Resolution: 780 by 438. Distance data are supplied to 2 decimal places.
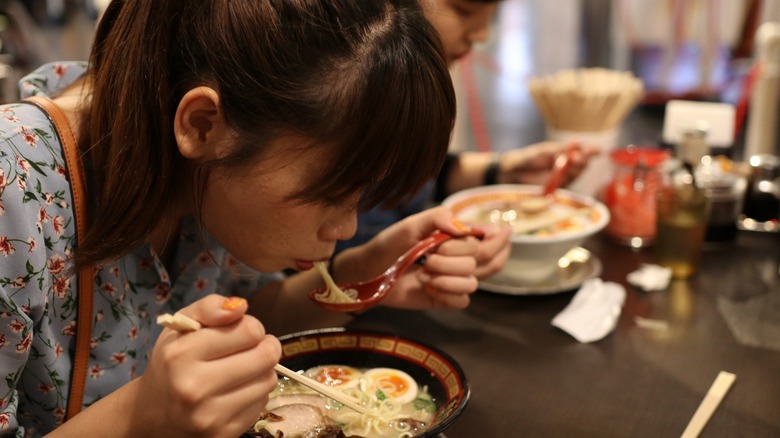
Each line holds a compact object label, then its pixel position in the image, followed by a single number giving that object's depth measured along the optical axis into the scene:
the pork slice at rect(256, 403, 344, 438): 1.03
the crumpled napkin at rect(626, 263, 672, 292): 1.61
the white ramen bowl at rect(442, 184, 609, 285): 1.57
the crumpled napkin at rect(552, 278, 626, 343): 1.42
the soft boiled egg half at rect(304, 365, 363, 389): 1.18
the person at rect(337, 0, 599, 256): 1.79
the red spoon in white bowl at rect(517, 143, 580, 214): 1.78
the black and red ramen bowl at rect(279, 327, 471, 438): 1.12
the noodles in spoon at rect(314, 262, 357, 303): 1.31
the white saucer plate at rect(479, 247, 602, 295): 1.57
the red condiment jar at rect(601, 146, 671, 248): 1.84
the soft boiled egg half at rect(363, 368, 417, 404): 1.14
